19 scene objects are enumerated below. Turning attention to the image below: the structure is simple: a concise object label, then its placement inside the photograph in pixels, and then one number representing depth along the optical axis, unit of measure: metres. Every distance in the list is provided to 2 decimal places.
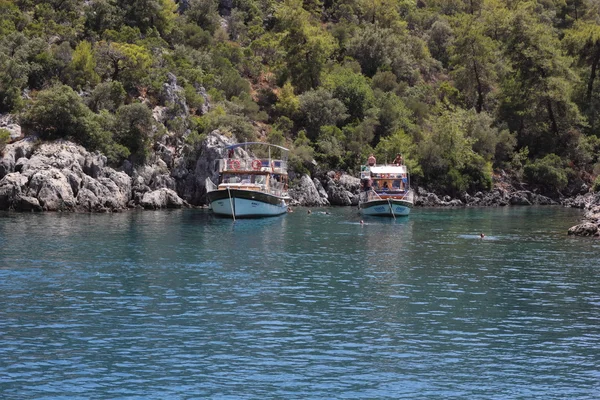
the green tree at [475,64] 118.62
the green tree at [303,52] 116.50
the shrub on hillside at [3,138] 74.56
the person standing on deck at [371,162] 87.56
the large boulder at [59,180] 70.62
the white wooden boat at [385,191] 77.94
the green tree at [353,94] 110.75
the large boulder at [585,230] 59.69
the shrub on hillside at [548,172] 103.69
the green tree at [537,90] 108.56
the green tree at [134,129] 83.62
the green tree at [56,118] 78.44
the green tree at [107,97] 87.62
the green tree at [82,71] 90.88
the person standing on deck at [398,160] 88.75
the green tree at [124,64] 94.25
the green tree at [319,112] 106.88
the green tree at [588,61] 111.69
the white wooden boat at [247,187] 72.25
